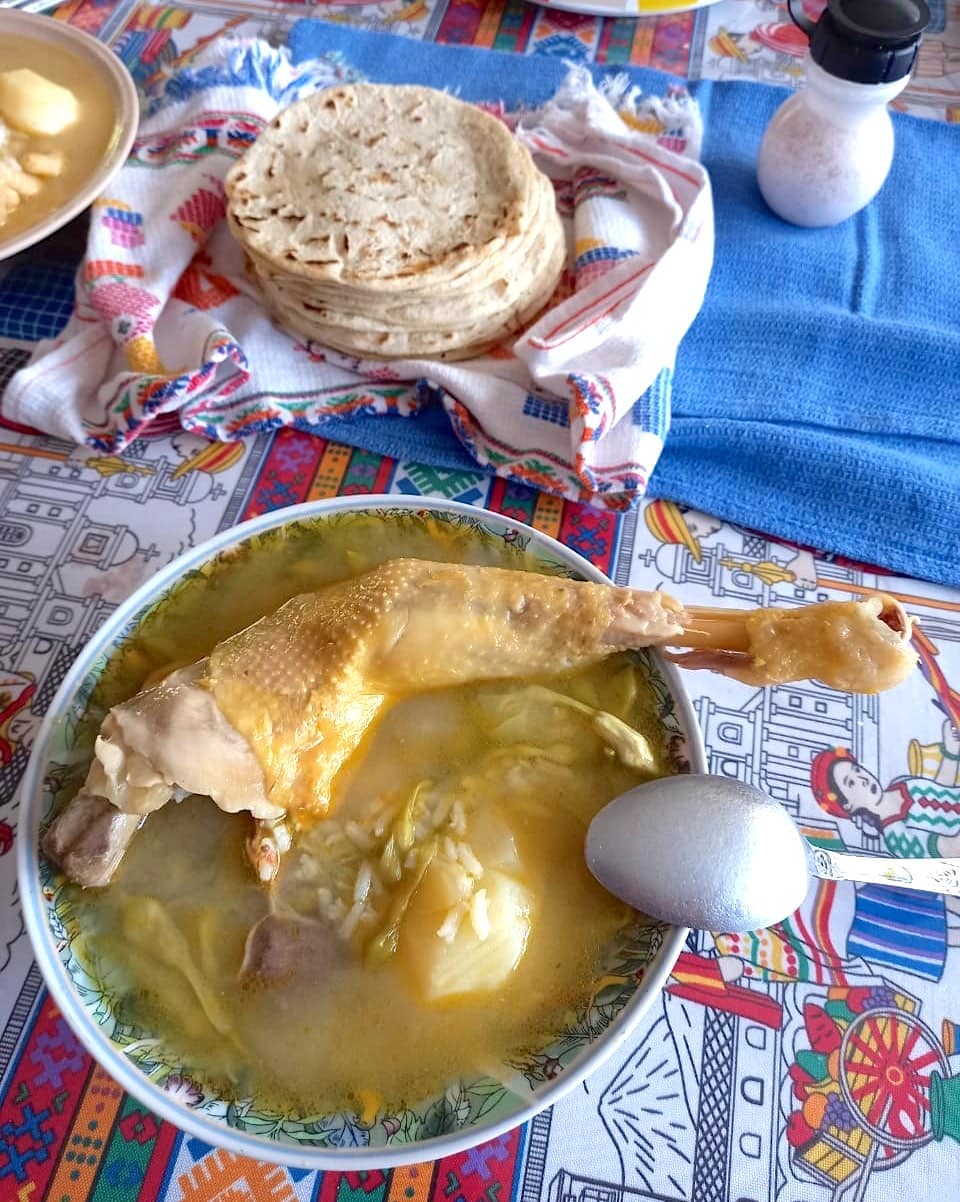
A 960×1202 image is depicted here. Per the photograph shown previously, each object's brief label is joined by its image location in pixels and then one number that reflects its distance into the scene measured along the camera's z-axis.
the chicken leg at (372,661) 0.29
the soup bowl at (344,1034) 0.25
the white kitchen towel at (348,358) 0.42
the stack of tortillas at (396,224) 0.40
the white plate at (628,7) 0.59
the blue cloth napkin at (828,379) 0.42
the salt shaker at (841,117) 0.41
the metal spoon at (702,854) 0.28
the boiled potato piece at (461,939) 0.28
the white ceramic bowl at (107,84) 0.42
